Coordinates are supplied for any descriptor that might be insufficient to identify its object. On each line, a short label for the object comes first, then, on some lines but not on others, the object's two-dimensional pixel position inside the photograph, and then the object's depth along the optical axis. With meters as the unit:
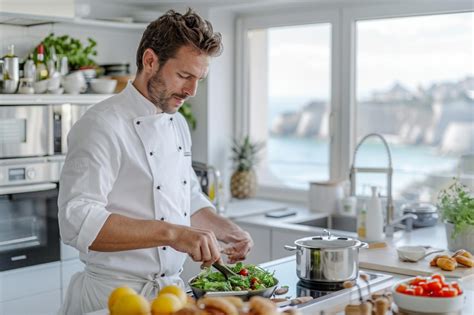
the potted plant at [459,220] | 3.17
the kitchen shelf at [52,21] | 3.86
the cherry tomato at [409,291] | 2.04
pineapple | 4.79
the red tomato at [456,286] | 2.06
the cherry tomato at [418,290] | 2.03
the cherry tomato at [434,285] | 2.04
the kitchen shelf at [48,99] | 3.84
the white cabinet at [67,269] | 4.03
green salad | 2.17
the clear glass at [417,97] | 4.10
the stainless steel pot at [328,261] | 2.35
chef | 2.23
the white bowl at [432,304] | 2.00
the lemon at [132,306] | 1.79
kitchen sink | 4.23
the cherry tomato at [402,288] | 2.06
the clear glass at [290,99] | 4.71
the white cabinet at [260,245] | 4.05
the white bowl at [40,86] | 4.01
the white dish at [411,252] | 2.87
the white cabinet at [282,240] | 3.88
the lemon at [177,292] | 1.86
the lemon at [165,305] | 1.77
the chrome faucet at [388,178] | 3.74
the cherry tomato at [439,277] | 2.09
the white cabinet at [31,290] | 3.80
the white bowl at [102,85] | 4.29
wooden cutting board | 2.72
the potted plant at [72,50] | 4.23
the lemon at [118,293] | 1.84
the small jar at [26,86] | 3.94
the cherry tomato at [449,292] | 2.02
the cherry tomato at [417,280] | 2.13
